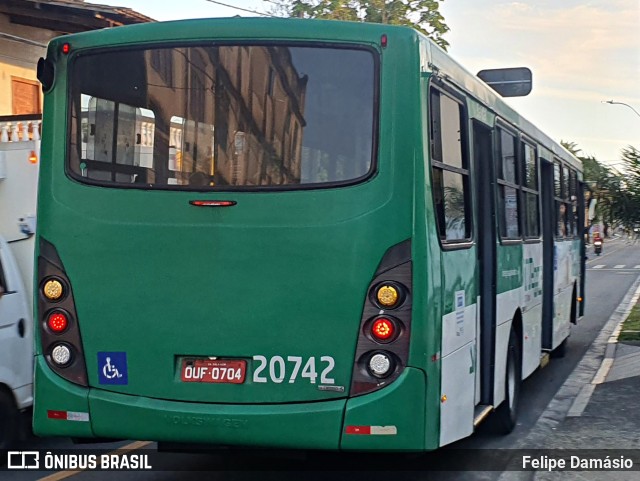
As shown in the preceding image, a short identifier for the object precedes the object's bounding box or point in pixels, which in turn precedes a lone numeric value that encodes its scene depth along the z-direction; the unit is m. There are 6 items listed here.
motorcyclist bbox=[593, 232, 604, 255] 55.91
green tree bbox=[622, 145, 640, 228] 14.27
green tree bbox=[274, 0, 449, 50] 33.81
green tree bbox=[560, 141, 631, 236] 14.89
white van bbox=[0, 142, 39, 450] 7.50
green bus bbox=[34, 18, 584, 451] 5.77
